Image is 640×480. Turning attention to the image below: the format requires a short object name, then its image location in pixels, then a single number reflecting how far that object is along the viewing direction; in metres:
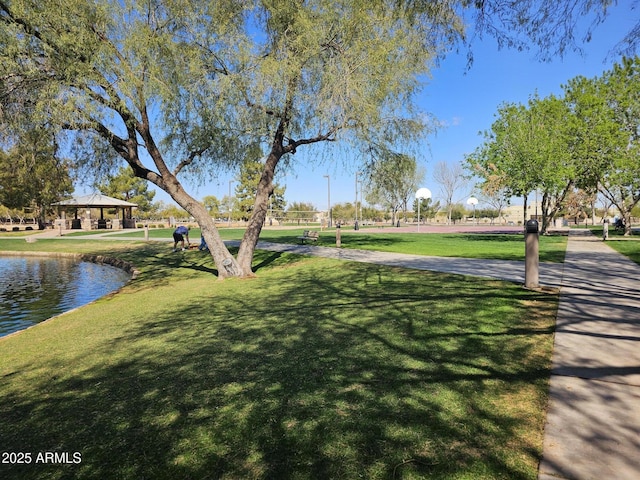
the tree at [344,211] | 81.69
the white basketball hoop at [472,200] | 65.50
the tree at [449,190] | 75.00
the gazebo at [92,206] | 40.88
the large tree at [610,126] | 22.30
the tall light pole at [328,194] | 48.91
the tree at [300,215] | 66.12
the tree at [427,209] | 83.62
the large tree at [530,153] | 21.42
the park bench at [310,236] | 20.61
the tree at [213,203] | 78.50
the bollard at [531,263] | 7.01
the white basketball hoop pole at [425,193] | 55.18
